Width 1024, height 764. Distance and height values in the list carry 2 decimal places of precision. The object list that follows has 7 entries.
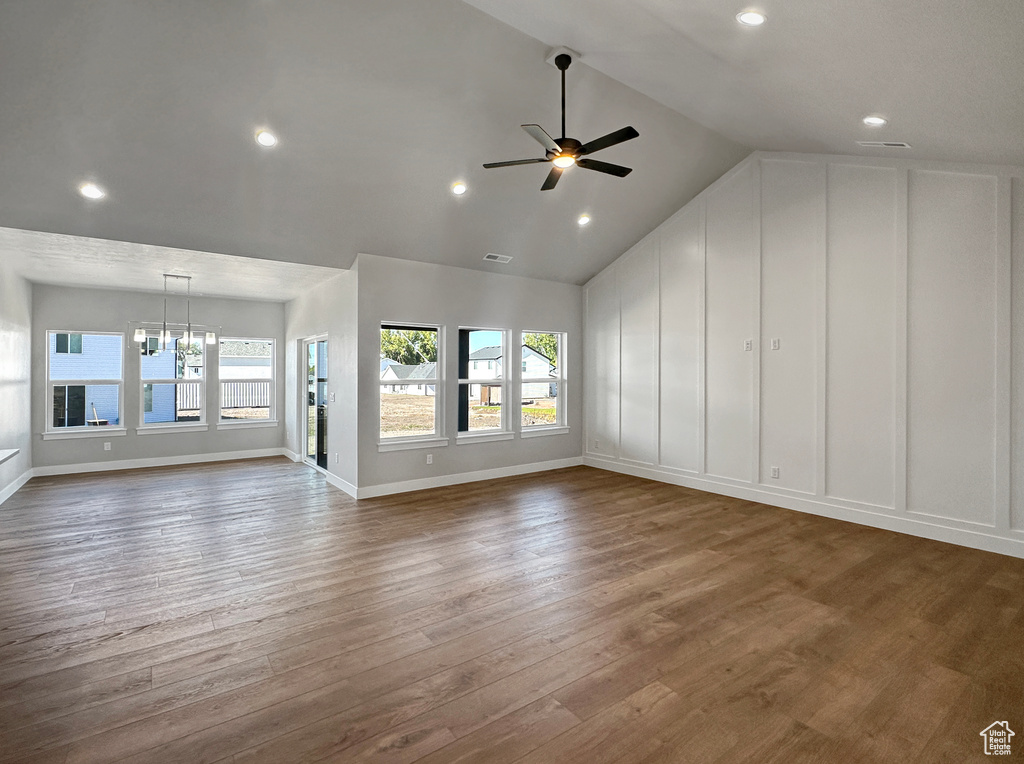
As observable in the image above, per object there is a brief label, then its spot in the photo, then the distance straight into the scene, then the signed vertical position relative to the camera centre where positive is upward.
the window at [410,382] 6.19 +0.02
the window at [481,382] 6.79 +0.02
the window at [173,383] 7.78 +0.01
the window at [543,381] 7.45 +0.04
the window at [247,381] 8.40 +0.05
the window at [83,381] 7.12 +0.04
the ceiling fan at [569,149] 3.37 +1.63
